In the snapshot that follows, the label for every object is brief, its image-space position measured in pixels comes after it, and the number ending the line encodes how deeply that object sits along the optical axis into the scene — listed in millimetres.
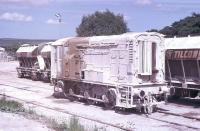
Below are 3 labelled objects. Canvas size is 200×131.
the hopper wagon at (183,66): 21719
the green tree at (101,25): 59625
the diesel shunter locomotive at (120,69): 19516
